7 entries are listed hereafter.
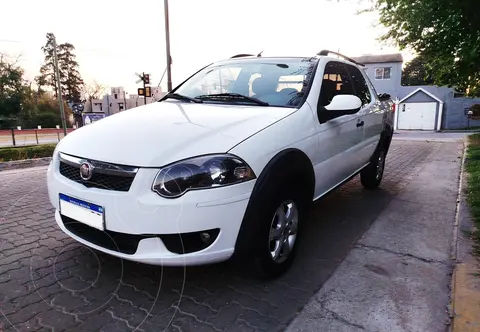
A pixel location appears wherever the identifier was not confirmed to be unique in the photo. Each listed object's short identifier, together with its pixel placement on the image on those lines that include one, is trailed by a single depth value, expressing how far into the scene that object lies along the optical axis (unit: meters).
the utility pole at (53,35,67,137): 23.77
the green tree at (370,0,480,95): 5.99
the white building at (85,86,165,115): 50.94
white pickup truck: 2.16
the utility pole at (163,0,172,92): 13.41
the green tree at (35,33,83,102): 66.38
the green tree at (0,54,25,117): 47.50
